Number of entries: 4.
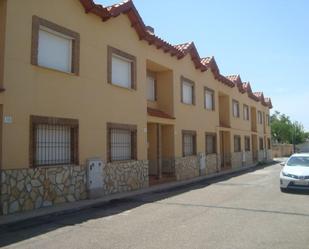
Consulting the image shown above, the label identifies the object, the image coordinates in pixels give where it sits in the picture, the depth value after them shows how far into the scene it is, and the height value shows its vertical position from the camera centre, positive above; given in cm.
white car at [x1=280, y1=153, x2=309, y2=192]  1071 -113
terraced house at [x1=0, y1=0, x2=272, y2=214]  803 +168
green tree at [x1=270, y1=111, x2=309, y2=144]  5552 +304
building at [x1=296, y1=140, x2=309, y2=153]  4748 -13
